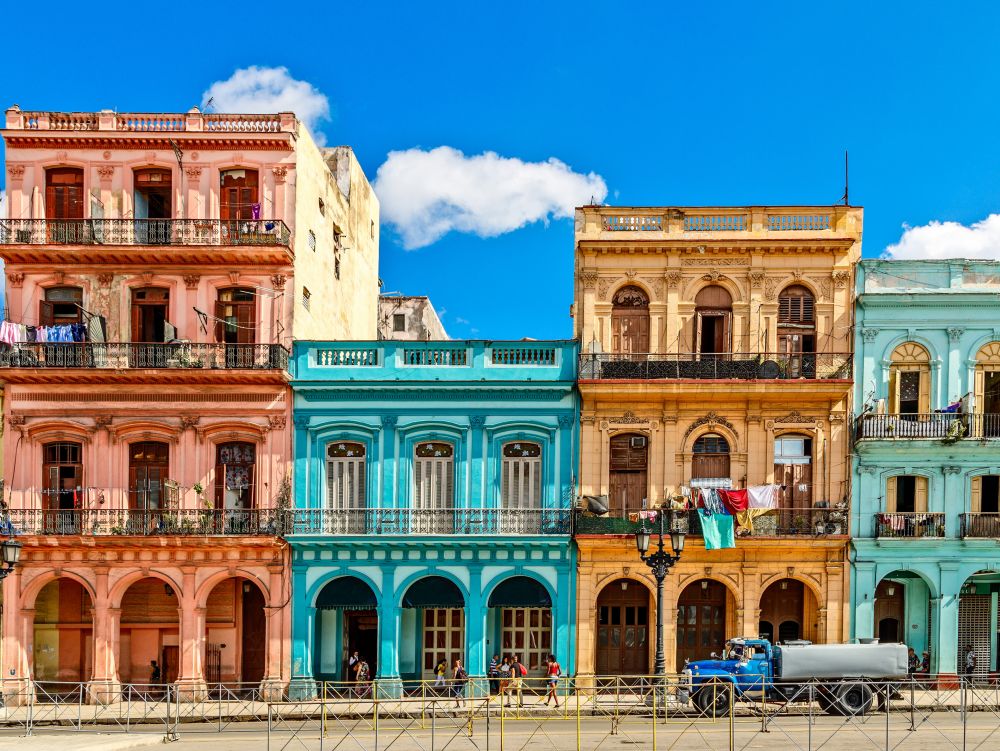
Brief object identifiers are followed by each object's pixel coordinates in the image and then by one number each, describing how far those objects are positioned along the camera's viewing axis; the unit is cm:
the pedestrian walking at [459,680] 2750
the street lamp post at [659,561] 2607
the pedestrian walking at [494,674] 2947
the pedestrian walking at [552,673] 2682
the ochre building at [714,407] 3019
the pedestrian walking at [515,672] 2841
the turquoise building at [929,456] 3034
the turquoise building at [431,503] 3005
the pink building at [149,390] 2969
